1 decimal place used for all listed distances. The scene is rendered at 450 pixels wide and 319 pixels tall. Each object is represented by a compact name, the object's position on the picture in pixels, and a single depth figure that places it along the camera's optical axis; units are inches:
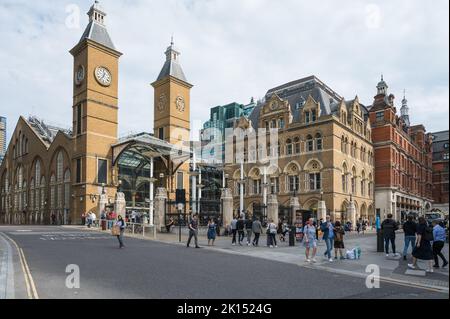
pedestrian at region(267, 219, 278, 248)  827.2
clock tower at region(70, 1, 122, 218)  1803.5
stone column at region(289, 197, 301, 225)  1403.8
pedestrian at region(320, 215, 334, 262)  627.2
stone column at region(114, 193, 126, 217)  1318.9
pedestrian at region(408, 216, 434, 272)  491.5
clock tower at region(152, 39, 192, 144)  2246.6
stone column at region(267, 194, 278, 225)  1314.0
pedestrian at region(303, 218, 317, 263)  596.8
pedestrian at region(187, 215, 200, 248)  797.7
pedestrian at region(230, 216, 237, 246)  898.3
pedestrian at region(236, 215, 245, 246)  894.3
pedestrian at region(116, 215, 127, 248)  728.3
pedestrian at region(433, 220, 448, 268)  535.7
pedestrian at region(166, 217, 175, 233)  1267.7
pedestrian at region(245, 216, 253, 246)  901.2
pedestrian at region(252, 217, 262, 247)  867.4
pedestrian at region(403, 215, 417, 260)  585.4
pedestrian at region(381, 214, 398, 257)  653.9
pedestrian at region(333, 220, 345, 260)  631.2
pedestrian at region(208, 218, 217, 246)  853.2
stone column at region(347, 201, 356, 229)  1731.1
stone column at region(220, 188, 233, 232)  1222.9
